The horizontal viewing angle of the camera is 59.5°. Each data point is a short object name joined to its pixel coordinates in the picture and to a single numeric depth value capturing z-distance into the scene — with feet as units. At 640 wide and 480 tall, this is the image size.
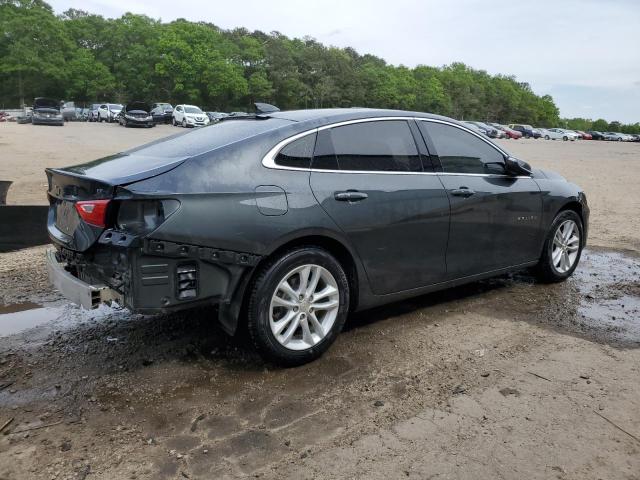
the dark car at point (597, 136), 275.39
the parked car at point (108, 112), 151.02
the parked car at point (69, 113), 153.91
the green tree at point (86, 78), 230.27
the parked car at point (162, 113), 143.02
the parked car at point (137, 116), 121.39
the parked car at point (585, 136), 265.83
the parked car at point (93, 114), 160.04
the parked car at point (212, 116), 150.71
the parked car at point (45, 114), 122.83
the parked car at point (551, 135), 238.68
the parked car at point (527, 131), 242.17
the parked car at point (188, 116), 129.90
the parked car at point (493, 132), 188.67
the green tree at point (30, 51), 216.13
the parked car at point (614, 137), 270.51
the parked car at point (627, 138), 269.75
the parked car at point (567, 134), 236.63
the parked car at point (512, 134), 210.59
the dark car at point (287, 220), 10.44
